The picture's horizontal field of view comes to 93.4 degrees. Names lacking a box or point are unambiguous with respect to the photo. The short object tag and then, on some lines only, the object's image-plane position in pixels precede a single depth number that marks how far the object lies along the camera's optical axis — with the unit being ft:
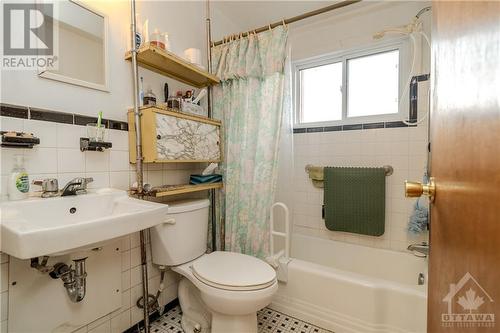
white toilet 3.73
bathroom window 6.48
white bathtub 4.03
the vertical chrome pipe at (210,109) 5.82
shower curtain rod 4.46
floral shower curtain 5.01
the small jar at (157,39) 4.33
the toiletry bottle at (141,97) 4.39
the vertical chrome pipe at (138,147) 4.13
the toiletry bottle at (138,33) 4.26
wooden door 0.84
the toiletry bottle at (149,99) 4.41
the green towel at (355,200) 6.06
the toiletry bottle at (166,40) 4.60
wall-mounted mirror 3.56
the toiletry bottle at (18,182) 2.95
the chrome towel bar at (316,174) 6.88
